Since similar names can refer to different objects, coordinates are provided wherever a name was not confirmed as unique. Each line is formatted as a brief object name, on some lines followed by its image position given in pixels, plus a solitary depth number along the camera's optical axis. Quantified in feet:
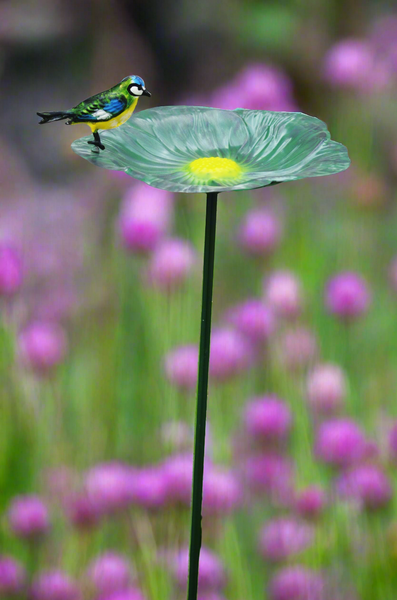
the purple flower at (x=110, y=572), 22.50
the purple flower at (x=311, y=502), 22.60
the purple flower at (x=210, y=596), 22.39
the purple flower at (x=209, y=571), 22.42
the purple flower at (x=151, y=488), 22.42
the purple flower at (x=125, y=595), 22.47
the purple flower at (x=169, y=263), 22.54
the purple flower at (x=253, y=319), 22.58
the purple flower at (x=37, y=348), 22.53
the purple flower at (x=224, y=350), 22.50
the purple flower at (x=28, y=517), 22.51
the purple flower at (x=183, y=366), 22.48
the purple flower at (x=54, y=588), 22.53
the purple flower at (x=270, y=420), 22.60
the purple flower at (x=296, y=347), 22.62
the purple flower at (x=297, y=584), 22.58
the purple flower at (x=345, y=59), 22.79
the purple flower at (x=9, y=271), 22.53
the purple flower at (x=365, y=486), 22.58
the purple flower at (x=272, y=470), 22.64
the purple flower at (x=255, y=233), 22.69
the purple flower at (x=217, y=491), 22.45
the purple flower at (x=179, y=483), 22.38
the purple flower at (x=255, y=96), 22.68
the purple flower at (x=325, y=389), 22.60
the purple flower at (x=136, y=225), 22.54
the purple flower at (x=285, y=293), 22.59
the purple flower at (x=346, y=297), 22.62
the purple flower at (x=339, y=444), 22.55
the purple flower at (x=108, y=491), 22.49
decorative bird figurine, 21.60
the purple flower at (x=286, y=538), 22.58
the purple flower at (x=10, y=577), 22.51
